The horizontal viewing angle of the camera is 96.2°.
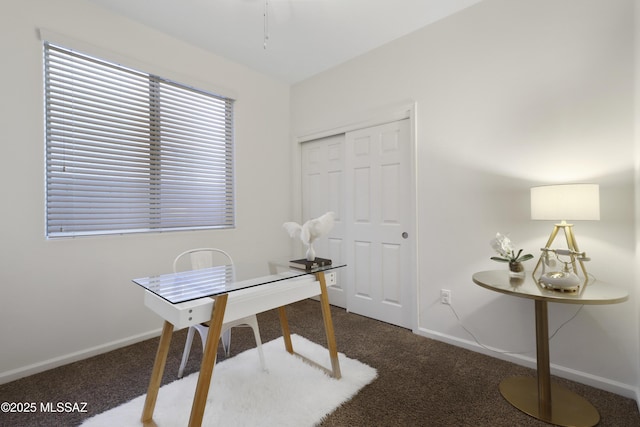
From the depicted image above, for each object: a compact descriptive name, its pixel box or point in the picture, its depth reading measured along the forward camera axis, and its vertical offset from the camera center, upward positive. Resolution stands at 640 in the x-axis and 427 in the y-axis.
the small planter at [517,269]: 1.83 -0.36
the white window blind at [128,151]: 2.11 +0.58
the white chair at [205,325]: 1.78 -0.65
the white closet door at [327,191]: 3.29 +0.30
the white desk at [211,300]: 1.29 -0.43
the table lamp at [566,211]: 1.53 +0.01
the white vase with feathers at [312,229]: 1.86 -0.09
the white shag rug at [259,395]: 1.49 -1.05
